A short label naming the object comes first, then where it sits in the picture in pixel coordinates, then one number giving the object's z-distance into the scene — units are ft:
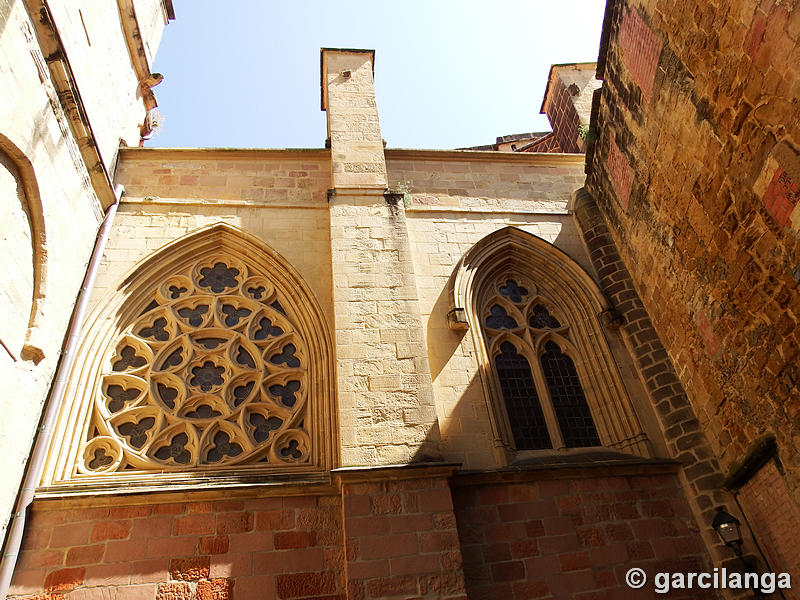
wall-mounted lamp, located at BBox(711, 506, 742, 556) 14.29
